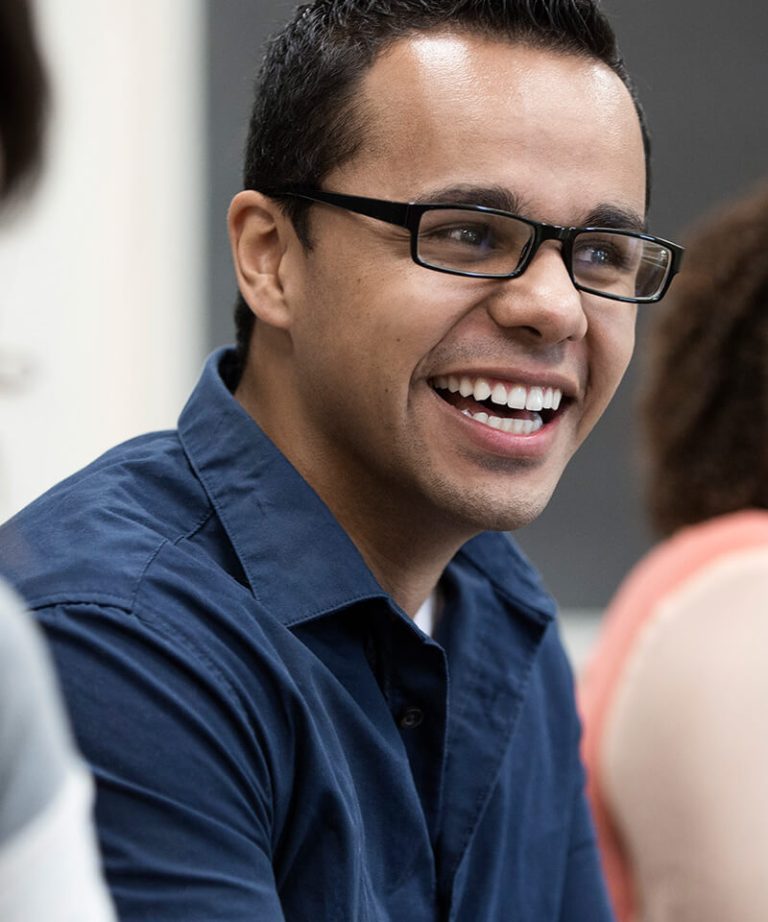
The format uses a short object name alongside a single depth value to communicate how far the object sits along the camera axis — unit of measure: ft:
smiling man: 5.13
